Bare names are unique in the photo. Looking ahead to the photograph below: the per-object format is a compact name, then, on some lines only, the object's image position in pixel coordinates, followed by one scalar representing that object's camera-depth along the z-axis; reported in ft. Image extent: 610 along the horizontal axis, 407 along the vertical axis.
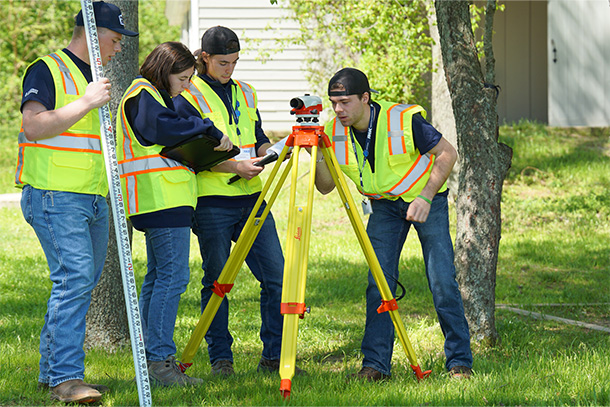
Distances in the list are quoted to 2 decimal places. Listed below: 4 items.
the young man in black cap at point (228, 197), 30.09
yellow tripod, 25.91
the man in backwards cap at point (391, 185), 29.35
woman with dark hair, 27.45
